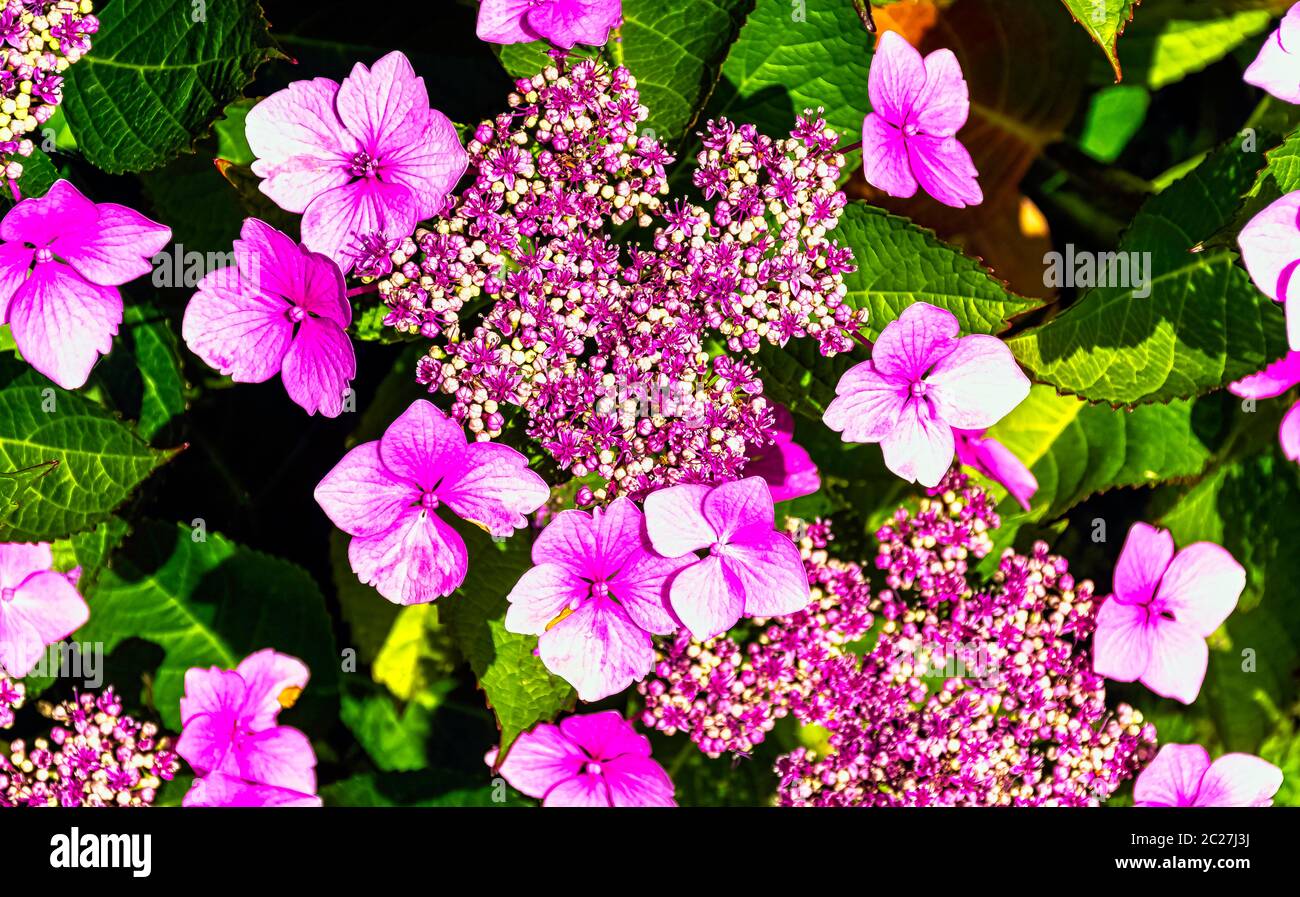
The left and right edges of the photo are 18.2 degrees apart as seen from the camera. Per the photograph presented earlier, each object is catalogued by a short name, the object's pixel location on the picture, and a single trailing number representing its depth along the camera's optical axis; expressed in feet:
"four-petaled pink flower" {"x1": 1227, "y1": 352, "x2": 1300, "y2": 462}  2.63
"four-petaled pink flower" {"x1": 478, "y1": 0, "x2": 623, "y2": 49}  2.37
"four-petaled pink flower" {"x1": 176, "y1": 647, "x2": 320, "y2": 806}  2.53
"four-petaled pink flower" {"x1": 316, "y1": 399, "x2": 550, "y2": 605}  2.36
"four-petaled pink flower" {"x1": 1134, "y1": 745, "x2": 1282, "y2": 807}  2.60
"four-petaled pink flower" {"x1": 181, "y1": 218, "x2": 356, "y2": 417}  2.37
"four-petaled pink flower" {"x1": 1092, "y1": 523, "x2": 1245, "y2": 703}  2.57
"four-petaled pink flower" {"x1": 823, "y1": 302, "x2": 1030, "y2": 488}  2.40
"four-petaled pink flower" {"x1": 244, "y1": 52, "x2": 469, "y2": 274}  2.37
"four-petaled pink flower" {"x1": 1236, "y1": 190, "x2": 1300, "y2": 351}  2.41
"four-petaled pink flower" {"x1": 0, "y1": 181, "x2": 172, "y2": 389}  2.40
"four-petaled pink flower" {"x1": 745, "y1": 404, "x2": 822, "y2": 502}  2.51
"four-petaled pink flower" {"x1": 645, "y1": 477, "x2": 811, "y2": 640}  2.37
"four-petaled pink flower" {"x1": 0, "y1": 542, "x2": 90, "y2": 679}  2.50
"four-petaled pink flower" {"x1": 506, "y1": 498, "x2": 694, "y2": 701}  2.39
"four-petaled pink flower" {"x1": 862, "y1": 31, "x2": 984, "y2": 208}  2.42
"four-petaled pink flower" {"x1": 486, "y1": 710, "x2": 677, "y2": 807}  2.57
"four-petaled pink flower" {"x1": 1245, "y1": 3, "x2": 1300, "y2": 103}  2.44
